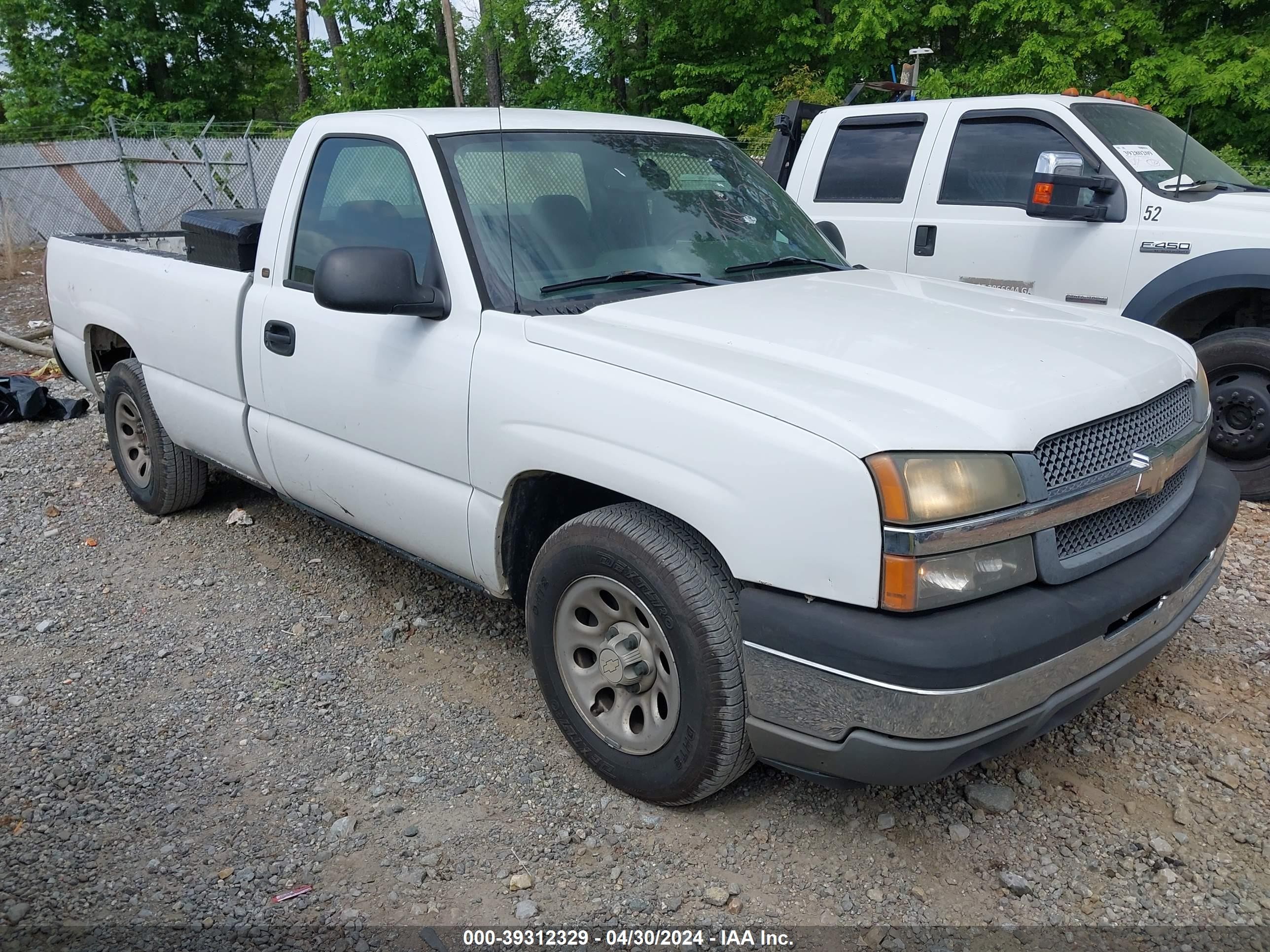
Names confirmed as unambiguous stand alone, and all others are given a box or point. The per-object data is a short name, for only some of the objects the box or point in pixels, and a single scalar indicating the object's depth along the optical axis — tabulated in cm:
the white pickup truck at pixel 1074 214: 511
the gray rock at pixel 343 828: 286
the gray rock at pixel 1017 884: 258
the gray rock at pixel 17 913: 257
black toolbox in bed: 424
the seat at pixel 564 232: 324
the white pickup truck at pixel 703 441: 228
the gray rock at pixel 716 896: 257
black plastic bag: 705
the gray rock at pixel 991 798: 290
